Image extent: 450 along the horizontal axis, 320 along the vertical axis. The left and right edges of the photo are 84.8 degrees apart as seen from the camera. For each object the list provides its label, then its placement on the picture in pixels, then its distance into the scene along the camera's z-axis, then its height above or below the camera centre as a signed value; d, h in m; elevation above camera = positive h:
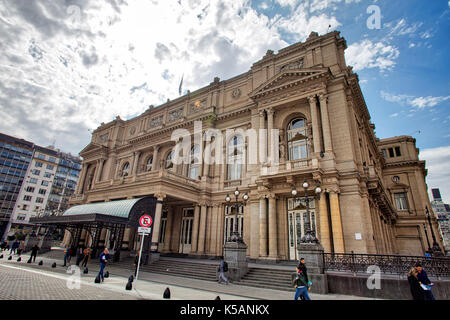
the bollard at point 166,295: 8.59 -1.63
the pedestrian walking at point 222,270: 14.13 -1.18
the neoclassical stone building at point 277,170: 18.53 +6.78
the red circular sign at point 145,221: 11.32 +1.01
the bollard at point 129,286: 10.01 -1.62
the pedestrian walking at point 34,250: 20.61 -0.88
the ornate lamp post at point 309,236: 12.84 +0.79
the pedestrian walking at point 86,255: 17.77 -0.95
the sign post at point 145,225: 11.18 +0.85
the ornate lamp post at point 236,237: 15.99 +0.71
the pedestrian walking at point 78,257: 19.01 -1.15
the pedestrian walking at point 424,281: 7.06 -0.64
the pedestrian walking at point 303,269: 8.60 -0.57
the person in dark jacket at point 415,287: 7.19 -0.83
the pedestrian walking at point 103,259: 12.14 -0.79
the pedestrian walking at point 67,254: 19.71 -1.05
